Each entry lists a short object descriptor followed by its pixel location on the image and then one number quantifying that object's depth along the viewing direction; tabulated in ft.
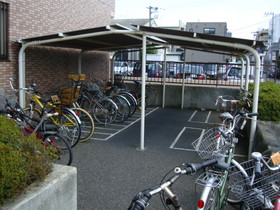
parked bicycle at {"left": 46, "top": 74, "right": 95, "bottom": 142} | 20.43
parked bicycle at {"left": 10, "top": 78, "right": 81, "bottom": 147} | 18.26
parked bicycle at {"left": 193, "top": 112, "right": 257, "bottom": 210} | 7.55
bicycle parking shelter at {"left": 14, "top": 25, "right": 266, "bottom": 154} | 16.66
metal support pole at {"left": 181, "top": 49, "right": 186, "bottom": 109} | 34.90
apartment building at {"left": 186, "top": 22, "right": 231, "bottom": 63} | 81.97
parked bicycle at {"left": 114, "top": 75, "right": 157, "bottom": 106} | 35.26
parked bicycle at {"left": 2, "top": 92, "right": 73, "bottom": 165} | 14.64
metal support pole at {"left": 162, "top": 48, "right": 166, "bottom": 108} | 35.32
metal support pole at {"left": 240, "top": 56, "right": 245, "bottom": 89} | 29.12
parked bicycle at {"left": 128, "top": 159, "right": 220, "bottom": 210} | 5.77
